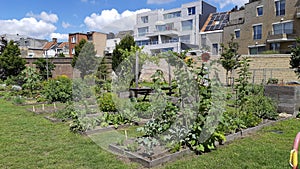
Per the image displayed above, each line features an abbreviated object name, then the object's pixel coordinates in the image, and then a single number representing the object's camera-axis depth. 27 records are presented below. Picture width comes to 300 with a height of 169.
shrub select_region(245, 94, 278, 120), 6.40
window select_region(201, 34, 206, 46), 34.88
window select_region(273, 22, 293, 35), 24.83
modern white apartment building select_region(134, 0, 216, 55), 36.96
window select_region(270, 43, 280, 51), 25.67
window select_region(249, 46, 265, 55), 27.47
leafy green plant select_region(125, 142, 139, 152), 3.90
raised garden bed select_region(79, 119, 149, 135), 5.15
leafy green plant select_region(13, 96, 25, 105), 9.59
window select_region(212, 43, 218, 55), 32.44
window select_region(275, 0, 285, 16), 25.33
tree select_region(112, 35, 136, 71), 17.86
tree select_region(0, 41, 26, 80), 18.33
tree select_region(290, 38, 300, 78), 14.35
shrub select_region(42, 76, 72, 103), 9.67
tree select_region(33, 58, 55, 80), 19.45
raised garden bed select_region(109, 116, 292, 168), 3.47
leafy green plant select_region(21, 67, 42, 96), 11.22
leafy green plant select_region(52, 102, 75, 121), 6.54
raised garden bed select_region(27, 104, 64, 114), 7.77
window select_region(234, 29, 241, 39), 29.58
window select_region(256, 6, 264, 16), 27.30
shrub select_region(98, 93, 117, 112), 7.62
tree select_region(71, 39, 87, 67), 18.25
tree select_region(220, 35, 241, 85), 16.62
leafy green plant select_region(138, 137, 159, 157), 3.66
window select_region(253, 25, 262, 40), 27.47
